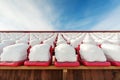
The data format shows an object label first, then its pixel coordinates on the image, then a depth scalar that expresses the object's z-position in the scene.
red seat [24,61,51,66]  0.90
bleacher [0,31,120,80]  0.90
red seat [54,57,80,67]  0.89
